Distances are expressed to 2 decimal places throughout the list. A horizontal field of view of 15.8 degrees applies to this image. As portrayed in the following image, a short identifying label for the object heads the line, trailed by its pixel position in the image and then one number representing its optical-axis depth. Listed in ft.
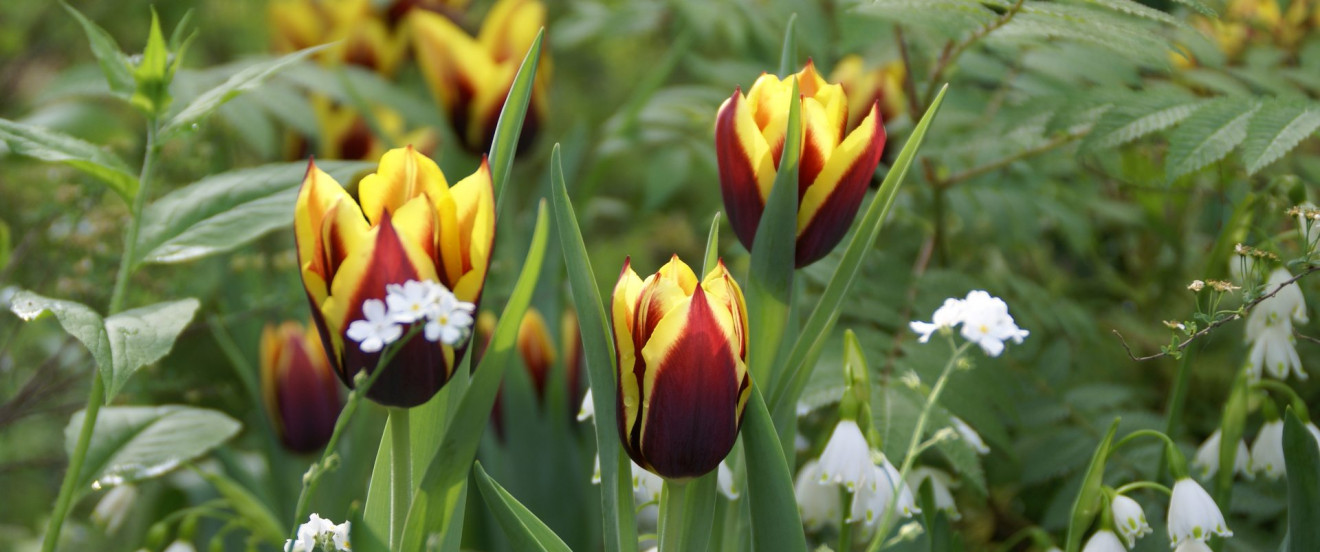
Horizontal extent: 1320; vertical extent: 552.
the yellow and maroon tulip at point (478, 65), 6.20
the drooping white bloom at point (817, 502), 4.48
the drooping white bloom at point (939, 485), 4.44
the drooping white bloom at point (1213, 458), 4.37
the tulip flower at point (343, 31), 7.50
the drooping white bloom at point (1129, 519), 4.18
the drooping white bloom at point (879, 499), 4.24
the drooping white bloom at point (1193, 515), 4.18
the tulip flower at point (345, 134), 7.19
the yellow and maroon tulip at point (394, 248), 3.94
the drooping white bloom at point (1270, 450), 4.37
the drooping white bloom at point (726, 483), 4.19
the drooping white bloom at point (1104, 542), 4.17
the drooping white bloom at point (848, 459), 4.19
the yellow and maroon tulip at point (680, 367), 3.94
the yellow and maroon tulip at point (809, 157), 4.06
